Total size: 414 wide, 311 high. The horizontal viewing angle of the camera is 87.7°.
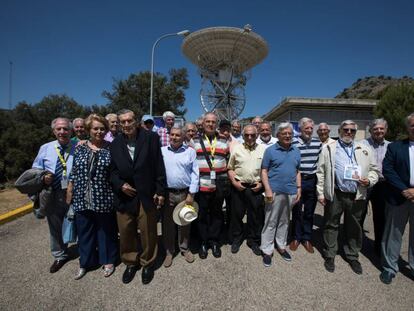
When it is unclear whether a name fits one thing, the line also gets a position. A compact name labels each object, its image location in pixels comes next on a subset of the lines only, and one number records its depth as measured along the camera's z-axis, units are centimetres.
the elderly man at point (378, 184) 340
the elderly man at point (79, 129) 394
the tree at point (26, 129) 1941
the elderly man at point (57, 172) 298
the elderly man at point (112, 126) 417
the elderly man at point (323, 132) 391
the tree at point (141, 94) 2408
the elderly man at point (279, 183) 316
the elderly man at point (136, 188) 264
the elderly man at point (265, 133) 425
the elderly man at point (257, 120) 504
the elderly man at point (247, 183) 334
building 1603
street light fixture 1166
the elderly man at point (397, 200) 275
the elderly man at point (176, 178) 304
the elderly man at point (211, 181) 329
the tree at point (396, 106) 1236
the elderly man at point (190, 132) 347
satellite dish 1967
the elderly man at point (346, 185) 301
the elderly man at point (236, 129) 564
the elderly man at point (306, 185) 359
